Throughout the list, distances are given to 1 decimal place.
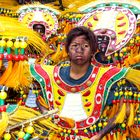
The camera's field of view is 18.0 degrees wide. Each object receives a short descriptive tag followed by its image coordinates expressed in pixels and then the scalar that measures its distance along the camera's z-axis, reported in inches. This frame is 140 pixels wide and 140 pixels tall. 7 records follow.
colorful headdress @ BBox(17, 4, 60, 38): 174.6
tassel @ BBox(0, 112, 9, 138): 70.9
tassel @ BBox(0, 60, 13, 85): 89.6
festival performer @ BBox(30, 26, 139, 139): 106.7
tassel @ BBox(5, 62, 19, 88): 90.5
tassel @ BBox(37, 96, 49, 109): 112.3
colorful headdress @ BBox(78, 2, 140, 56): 141.2
